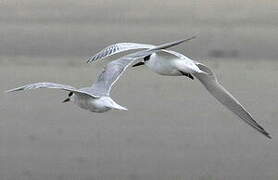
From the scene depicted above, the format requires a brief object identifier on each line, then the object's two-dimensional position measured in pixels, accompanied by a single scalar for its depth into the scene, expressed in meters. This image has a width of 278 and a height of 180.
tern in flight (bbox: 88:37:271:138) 13.22
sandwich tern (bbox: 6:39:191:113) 12.62
